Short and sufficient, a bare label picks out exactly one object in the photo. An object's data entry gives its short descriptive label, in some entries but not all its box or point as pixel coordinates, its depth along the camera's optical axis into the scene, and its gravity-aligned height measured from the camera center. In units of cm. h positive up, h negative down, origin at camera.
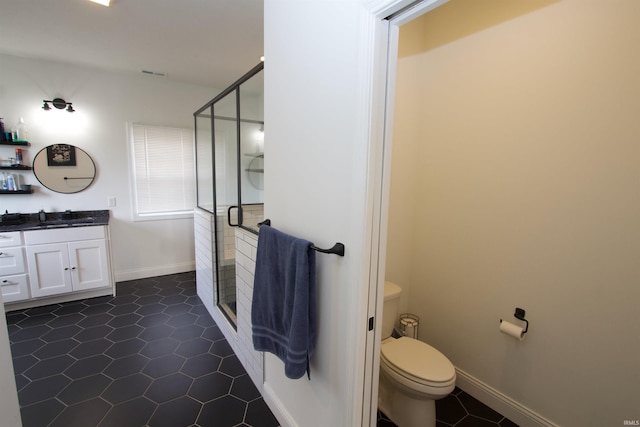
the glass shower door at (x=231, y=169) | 213 +4
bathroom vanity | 284 -92
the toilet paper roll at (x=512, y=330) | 161 -83
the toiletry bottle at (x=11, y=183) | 307 -15
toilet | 149 -103
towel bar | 109 -28
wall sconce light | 313 +71
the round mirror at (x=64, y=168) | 321 +2
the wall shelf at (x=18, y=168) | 302 +1
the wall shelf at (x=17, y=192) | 302 -24
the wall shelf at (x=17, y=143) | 297 +26
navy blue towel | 120 -56
